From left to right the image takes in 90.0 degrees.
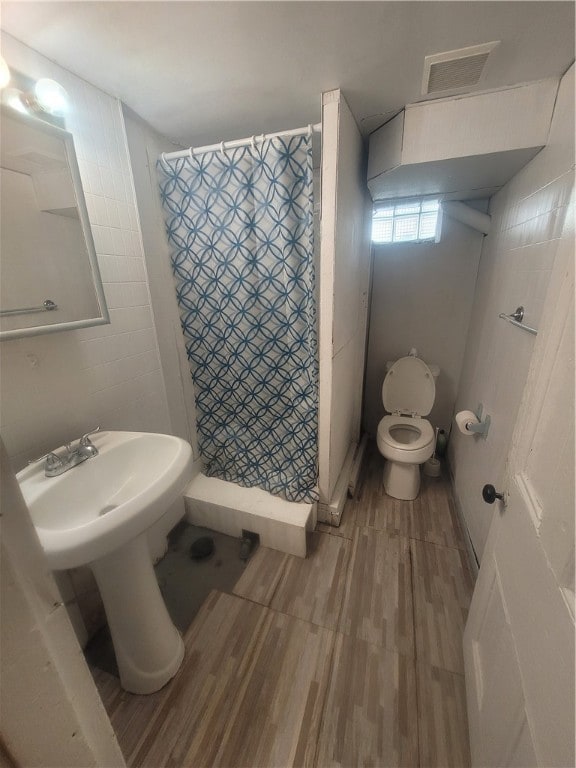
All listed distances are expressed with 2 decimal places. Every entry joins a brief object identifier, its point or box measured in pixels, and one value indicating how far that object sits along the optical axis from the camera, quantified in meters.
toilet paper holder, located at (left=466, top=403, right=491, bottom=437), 1.52
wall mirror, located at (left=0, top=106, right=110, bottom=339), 0.91
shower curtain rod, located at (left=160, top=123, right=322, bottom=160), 1.21
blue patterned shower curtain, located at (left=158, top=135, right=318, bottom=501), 1.30
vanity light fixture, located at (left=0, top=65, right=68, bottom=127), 0.88
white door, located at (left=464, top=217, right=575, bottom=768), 0.49
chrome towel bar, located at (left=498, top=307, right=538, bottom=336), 1.18
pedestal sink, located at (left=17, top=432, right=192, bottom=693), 0.82
